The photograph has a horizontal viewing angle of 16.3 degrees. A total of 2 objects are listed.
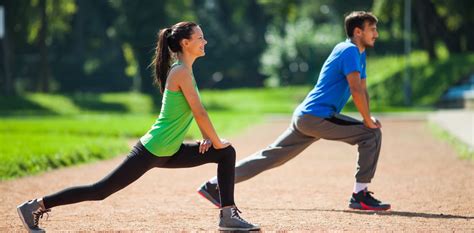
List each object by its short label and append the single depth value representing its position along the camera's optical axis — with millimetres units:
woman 11837
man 14338
